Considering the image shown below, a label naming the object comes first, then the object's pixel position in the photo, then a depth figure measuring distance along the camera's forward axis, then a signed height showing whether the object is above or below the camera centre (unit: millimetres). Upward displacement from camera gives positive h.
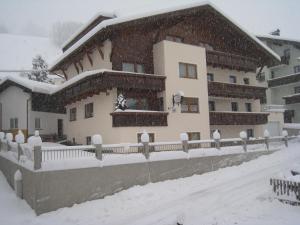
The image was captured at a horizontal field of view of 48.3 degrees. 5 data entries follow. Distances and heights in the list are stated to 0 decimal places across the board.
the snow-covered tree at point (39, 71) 53969 +9933
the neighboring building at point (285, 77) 43031 +6381
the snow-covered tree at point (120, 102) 22500 +1903
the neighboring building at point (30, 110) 31281 +2280
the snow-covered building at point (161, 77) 23406 +3871
